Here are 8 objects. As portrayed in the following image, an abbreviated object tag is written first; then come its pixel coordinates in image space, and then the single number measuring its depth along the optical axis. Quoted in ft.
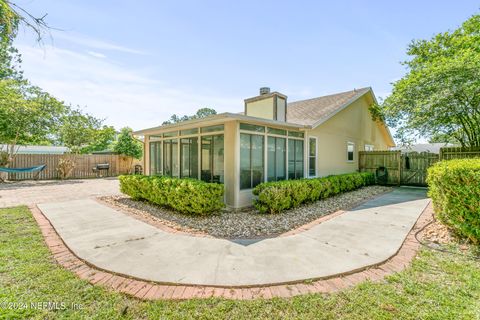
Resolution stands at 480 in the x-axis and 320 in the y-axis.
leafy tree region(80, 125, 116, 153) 78.46
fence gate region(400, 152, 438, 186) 40.65
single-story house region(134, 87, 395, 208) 22.99
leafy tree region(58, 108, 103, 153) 61.79
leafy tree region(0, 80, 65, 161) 43.14
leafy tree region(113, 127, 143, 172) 61.00
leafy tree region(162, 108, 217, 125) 119.07
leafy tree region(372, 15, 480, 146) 30.14
